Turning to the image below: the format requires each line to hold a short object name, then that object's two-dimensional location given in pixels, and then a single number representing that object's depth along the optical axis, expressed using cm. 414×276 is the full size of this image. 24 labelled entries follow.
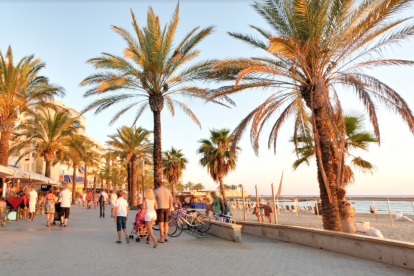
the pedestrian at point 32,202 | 1515
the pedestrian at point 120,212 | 850
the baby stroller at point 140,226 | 902
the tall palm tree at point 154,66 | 1477
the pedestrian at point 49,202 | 1231
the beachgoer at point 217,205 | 1198
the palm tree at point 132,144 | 3288
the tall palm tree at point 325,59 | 955
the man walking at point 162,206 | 852
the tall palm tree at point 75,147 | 2792
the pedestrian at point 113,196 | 1686
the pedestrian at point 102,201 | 1823
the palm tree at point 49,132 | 2519
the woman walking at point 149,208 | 804
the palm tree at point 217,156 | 3028
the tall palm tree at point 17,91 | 1673
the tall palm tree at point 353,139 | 1469
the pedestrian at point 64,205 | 1216
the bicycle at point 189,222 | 1061
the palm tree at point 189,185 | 15610
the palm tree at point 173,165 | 4222
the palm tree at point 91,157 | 4018
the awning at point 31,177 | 1633
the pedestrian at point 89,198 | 3071
